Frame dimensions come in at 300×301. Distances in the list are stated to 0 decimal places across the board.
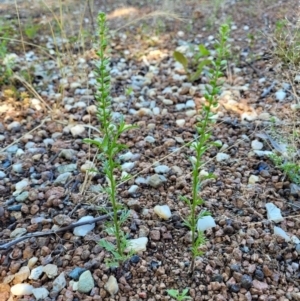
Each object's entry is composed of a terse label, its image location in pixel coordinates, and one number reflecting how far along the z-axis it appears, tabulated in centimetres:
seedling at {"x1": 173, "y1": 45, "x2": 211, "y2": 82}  54
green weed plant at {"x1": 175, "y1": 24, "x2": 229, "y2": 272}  24
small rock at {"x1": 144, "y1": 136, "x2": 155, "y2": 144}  43
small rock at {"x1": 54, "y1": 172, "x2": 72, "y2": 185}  38
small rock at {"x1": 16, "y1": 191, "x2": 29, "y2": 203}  37
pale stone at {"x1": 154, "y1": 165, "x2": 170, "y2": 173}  39
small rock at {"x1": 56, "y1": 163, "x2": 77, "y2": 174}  40
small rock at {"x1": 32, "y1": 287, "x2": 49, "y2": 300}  28
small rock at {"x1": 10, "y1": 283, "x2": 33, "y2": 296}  29
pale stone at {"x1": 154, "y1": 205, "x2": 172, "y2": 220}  34
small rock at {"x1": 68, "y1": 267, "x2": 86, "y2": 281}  30
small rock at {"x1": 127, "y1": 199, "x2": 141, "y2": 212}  35
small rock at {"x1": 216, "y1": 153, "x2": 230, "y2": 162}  40
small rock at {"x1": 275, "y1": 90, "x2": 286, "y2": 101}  49
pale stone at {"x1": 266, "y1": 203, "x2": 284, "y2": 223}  34
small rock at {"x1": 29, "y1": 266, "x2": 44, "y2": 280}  30
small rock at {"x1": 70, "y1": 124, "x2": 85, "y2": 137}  46
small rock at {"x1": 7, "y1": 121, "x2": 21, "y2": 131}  47
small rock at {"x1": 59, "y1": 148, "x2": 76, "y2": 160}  42
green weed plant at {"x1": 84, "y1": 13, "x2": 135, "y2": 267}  25
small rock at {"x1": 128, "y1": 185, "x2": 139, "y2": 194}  36
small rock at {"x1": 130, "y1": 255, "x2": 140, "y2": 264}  30
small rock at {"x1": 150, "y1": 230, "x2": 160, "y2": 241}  32
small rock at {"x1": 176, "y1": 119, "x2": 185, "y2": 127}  46
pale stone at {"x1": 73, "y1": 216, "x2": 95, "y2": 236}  33
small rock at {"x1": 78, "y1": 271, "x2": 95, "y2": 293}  29
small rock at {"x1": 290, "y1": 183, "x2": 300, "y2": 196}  36
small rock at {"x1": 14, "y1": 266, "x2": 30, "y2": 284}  30
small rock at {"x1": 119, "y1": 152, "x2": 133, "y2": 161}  41
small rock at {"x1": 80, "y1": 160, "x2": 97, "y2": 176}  39
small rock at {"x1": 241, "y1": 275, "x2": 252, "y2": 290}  29
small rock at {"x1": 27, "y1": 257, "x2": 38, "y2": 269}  31
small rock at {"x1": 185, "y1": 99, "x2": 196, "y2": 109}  49
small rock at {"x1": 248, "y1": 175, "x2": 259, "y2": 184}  37
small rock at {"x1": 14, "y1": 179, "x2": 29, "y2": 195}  38
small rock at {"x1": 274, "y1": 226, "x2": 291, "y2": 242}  32
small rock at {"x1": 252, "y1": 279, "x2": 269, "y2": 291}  29
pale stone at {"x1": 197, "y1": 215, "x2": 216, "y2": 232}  33
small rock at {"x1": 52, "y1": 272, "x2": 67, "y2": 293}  29
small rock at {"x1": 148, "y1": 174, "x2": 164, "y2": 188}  37
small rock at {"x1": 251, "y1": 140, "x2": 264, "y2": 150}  42
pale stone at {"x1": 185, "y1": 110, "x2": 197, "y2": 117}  48
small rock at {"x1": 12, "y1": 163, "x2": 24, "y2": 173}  41
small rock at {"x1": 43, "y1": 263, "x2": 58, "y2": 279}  30
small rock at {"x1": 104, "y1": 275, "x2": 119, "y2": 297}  28
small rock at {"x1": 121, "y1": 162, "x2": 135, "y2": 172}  39
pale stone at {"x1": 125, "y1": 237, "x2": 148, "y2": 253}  31
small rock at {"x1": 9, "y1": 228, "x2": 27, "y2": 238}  33
